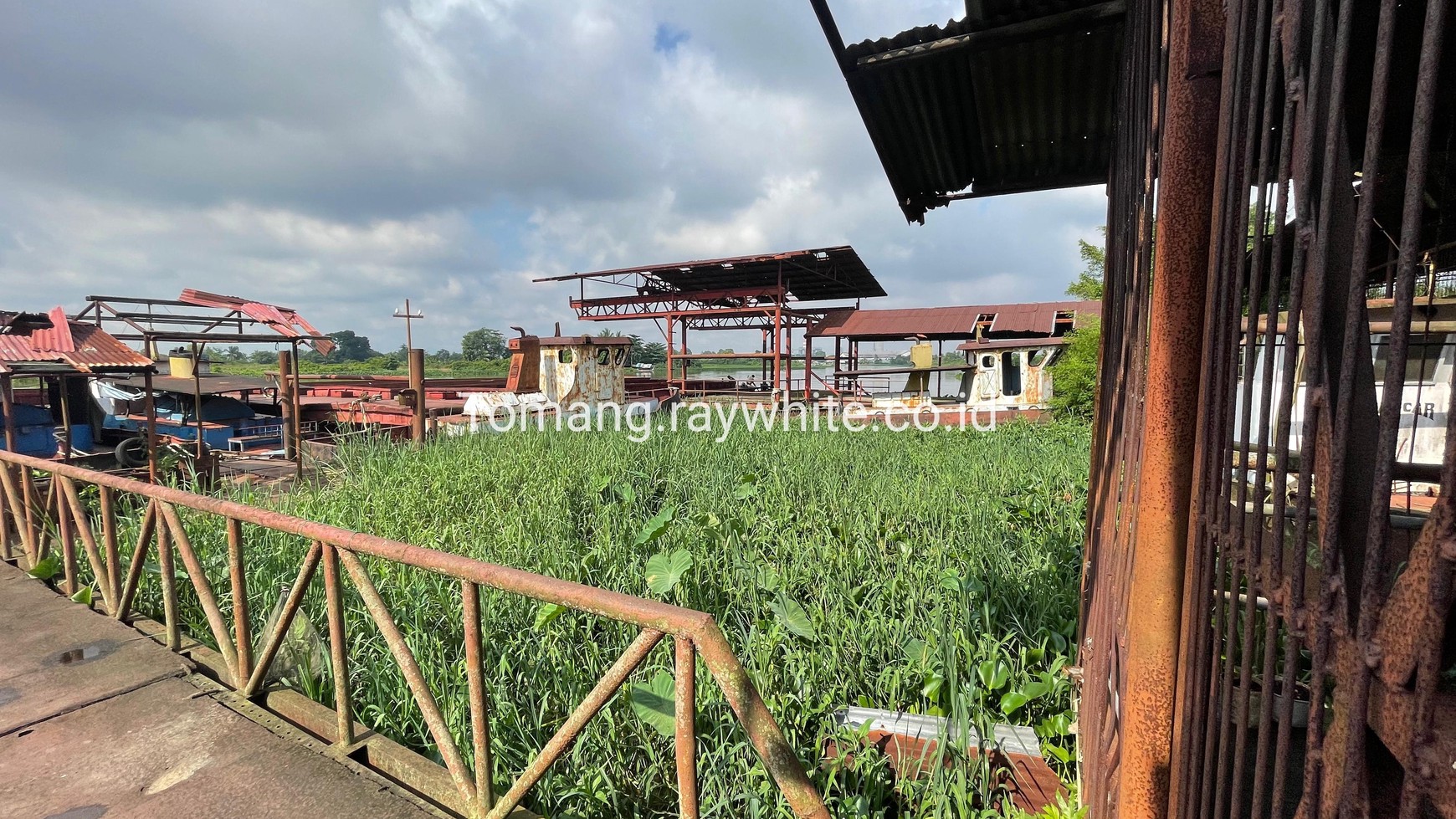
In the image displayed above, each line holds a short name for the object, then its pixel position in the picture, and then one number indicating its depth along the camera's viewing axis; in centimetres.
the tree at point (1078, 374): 979
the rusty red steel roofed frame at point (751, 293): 1480
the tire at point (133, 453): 665
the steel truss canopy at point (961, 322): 1298
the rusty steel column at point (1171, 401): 93
